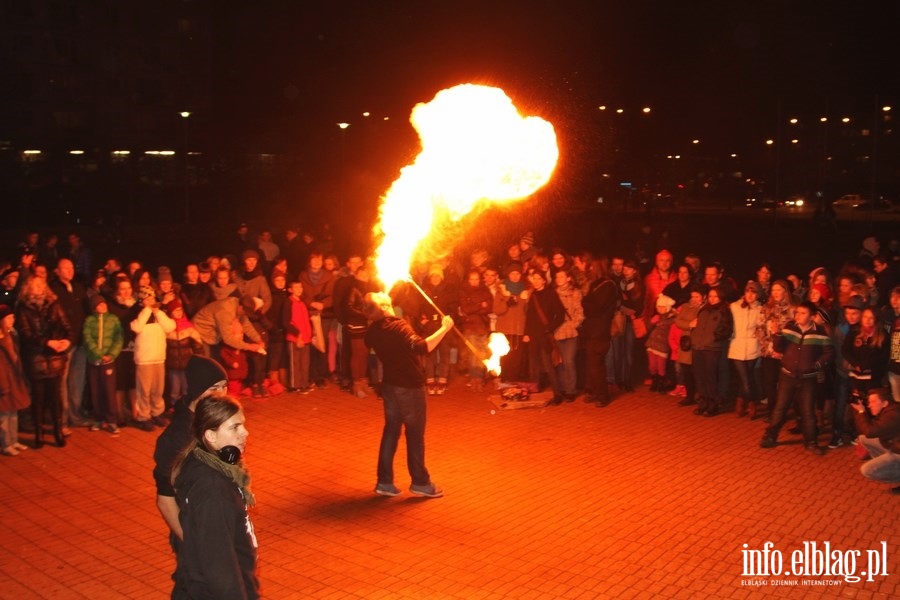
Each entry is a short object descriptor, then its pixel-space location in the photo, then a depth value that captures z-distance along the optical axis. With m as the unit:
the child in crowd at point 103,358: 11.08
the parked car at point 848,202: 66.19
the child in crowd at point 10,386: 10.00
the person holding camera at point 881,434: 8.98
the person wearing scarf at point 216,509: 3.69
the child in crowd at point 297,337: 13.14
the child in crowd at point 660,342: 13.16
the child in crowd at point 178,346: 11.62
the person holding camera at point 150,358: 11.29
